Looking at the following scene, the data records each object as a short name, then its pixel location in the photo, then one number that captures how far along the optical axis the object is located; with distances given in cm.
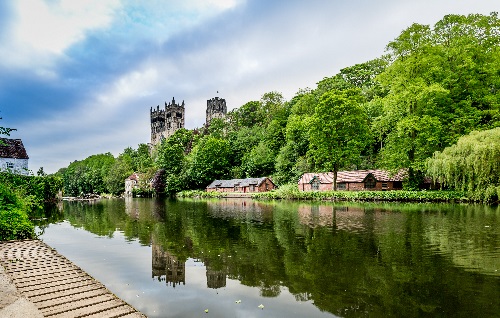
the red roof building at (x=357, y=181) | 5147
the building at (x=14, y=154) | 5369
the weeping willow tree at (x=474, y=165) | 2984
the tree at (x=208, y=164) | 8019
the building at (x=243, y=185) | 6675
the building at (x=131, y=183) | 9444
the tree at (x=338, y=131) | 4741
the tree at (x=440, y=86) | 3812
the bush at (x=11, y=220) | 1509
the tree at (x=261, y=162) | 7244
